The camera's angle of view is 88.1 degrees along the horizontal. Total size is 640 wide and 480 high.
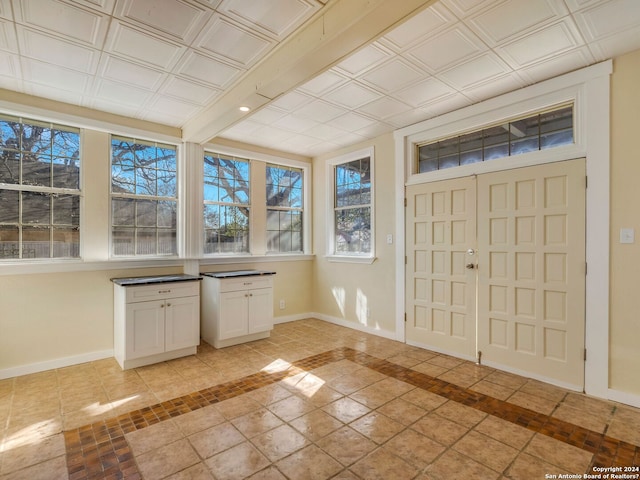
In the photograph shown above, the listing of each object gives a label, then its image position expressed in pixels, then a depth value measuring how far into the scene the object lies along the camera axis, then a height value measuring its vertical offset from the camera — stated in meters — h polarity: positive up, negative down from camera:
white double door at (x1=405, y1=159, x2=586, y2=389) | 2.90 -0.30
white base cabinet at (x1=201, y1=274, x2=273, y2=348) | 3.99 -0.88
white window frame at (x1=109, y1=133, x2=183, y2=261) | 3.73 +0.46
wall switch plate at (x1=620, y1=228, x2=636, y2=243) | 2.58 +0.03
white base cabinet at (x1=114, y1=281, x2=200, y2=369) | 3.34 -0.89
